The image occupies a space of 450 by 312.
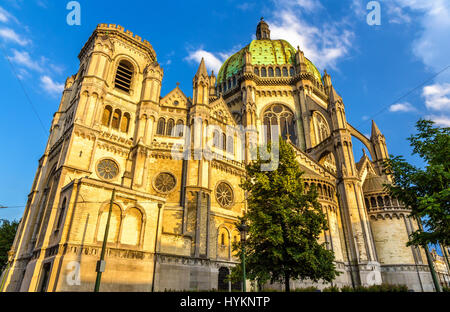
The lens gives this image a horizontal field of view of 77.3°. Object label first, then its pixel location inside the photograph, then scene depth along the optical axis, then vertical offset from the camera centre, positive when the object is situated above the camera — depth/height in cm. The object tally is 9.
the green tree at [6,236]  3528 +592
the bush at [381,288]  2431 -18
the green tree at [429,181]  1087 +405
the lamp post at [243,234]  1412 +237
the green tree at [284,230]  1451 +269
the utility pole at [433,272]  1677 +80
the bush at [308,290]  2103 -31
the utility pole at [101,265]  1317 +85
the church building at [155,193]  1841 +805
